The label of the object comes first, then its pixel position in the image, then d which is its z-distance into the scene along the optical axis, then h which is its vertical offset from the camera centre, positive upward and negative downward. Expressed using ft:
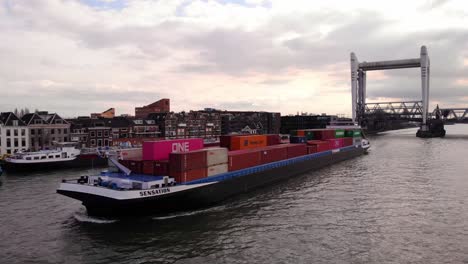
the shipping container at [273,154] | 139.03 -10.53
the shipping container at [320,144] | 193.57 -9.01
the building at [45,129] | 240.53 +2.03
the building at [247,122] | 420.36 +9.74
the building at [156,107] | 442.50 +30.45
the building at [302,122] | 541.75 +10.80
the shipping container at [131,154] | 110.01 -8.08
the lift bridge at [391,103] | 420.36 +31.85
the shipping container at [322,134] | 220.43 -3.62
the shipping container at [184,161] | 94.43 -8.62
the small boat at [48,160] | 176.86 -15.28
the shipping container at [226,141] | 149.07 -4.96
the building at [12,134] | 225.56 -1.16
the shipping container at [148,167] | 98.89 -10.59
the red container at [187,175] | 94.32 -12.63
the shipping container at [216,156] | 105.17 -8.43
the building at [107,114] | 416.22 +21.53
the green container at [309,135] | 218.50 -4.05
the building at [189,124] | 327.00 +6.35
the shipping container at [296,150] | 162.61 -10.49
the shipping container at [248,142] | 148.15 -5.70
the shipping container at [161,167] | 96.53 -10.40
